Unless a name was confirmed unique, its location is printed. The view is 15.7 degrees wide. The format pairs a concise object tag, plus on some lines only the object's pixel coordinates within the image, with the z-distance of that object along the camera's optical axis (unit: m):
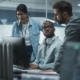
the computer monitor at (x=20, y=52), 2.93
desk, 2.32
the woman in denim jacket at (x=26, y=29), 4.28
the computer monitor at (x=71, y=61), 1.35
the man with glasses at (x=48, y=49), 3.40
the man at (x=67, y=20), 2.91
